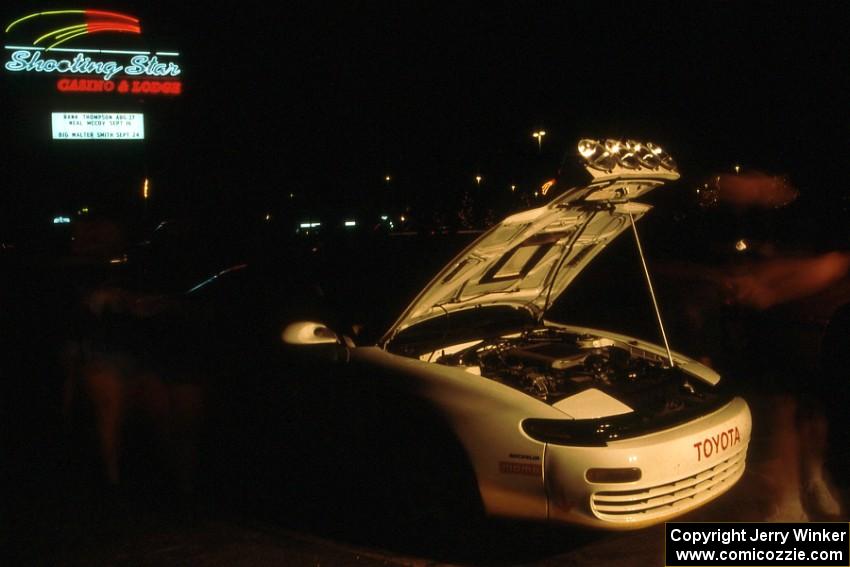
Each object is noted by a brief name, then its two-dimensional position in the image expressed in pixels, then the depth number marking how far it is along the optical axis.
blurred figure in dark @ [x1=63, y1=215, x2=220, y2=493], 4.77
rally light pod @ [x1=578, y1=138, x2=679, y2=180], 3.58
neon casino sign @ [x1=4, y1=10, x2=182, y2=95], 29.72
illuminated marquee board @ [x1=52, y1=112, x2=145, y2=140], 30.62
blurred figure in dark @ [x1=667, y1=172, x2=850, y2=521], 3.80
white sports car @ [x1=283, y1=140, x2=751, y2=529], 3.32
